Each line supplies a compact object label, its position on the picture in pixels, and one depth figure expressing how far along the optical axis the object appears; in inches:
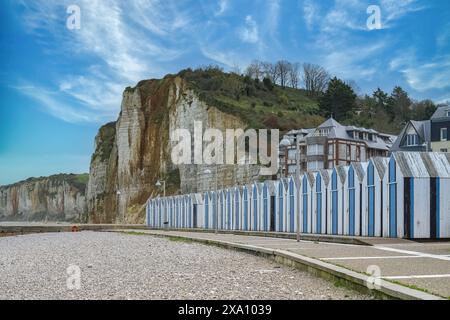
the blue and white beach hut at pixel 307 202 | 1249.4
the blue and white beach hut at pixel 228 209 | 1801.2
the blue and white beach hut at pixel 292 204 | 1315.2
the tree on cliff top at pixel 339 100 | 4650.6
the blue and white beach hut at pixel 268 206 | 1476.4
